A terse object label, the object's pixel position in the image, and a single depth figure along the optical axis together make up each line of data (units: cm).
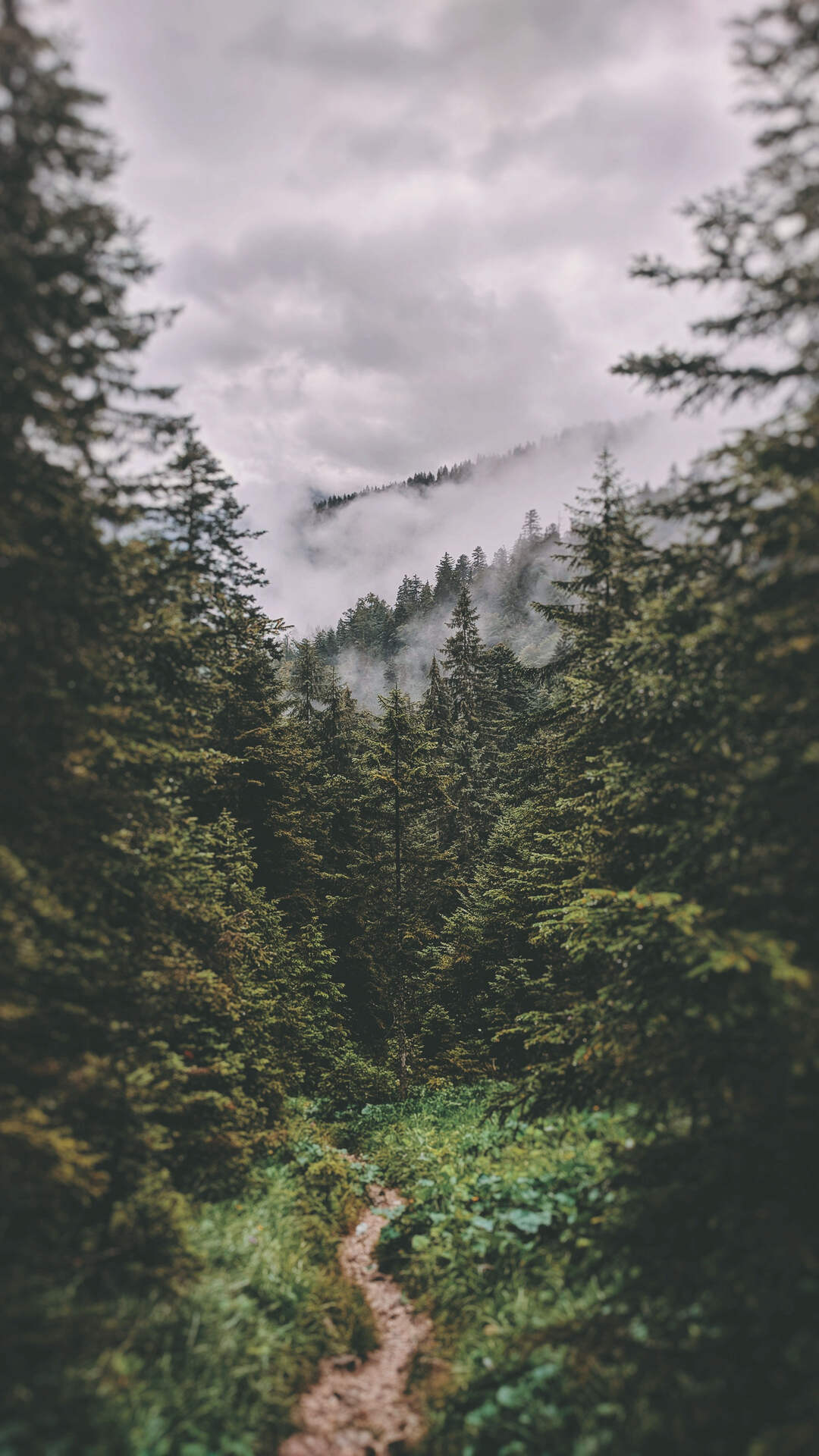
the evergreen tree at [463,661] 4075
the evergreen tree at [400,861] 1880
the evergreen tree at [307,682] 3856
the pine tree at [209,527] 1252
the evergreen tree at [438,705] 4119
